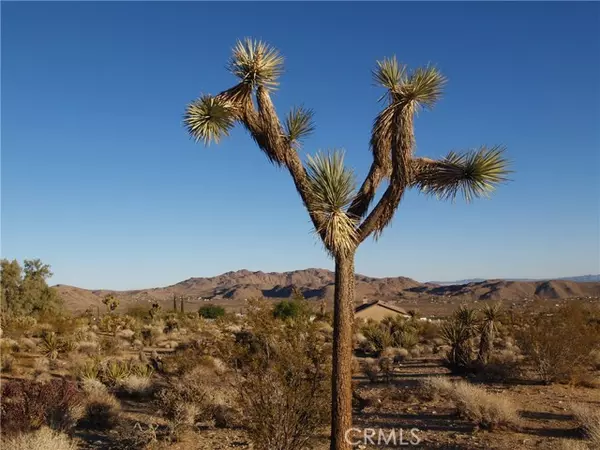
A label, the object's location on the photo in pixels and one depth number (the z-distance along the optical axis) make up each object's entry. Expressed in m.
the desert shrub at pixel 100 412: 11.28
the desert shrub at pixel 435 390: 12.97
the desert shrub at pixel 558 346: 14.38
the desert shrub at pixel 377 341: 23.18
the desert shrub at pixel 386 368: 16.58
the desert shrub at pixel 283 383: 7.94
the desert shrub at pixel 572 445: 8.05
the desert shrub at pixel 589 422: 8.61
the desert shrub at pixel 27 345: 21.88
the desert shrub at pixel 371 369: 16.55
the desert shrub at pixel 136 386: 14.15
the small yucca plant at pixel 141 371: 15.71
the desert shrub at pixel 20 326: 24.97
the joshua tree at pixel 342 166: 7.69
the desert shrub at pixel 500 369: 15.67
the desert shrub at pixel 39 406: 9.41
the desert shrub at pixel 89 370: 15.32
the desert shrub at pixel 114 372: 15.32
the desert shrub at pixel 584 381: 14.34
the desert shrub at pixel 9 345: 20.53
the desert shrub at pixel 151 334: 26.20
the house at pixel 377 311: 42.62
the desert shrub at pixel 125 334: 27.25
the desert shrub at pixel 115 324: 29.73
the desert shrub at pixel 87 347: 21.48
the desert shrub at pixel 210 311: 42.09
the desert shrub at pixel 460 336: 17.47
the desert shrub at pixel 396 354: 21.15
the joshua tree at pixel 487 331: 17.27
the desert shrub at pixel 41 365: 17.51
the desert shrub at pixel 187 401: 10.74
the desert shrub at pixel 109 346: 21.10
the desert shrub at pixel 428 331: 27.50
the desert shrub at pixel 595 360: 16.42
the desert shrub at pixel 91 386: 12.78
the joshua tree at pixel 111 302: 44.19
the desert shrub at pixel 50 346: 21.11
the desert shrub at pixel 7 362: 17.41
